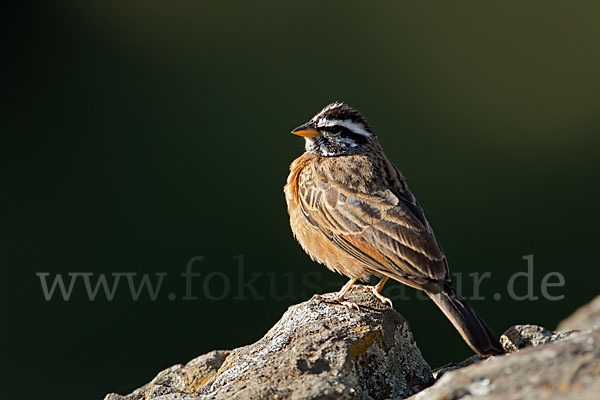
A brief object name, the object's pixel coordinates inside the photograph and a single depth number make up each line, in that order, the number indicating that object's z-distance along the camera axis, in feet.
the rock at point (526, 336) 27.48
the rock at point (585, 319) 31.83
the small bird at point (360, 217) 33.71
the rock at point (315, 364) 23.66
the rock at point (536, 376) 17.40
